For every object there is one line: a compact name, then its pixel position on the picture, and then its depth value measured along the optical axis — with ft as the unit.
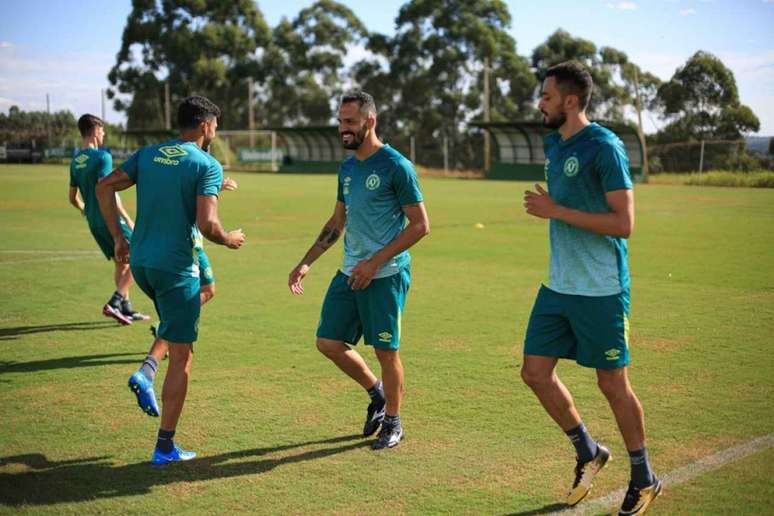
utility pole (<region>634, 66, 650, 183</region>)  140.97
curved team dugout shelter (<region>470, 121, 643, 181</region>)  142.82
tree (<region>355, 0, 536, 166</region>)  199.00
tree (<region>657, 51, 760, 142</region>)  169.37
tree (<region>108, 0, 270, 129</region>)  224.94
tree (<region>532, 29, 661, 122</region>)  193.54
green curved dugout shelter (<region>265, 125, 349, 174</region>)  185.78
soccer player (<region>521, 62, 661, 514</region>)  13.99
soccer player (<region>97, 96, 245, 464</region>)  16.63
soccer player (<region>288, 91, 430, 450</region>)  17.65
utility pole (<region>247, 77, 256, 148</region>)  221.25
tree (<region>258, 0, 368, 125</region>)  230.27
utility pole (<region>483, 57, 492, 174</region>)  171.73
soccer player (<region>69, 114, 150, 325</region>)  30.32
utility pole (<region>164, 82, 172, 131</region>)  227.77
